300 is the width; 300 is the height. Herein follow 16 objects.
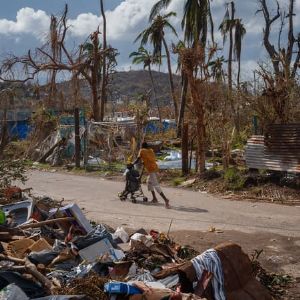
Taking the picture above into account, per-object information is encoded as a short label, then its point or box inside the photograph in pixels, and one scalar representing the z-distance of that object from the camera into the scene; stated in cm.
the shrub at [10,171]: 1098
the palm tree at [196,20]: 2517
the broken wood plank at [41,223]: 827
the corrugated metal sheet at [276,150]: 1420
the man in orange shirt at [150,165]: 1361
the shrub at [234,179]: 1472
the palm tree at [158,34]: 4356
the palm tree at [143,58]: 5552
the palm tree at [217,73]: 1714
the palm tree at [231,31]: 4425
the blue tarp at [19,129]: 3386
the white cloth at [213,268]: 601
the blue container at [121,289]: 544
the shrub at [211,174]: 1625
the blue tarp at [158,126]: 3187
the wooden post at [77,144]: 2236
